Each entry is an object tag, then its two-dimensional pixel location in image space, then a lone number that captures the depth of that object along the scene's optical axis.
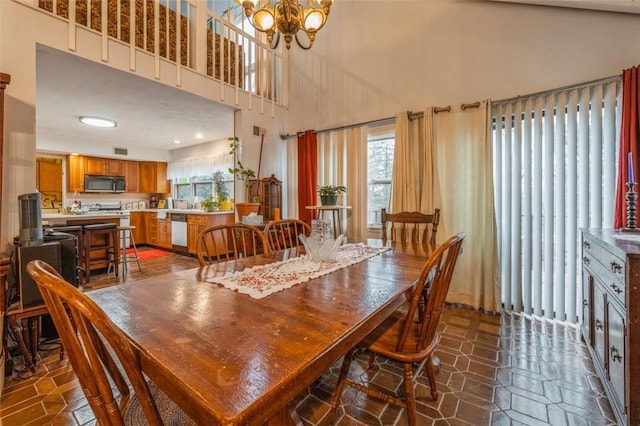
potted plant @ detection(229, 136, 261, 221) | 3.50
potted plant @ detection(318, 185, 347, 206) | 3.19
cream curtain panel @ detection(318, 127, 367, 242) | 3.44
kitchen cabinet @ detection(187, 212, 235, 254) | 4.92
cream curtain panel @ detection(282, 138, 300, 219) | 4.08
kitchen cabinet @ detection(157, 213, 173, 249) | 5.66
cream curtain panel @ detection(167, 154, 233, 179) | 5.70
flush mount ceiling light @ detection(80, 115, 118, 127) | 4.21
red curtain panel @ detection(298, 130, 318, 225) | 3.79
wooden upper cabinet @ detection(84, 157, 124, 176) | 5.80
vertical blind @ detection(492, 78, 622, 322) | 2.21
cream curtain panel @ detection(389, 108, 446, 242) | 2.93
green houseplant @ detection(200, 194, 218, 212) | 5.16
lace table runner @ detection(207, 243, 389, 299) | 1.17
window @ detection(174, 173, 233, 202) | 6.08
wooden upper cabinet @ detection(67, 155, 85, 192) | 5.61
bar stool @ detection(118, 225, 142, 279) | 3.88
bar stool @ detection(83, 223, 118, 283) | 3.55
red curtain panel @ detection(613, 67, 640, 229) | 1.97
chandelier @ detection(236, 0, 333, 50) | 1.81
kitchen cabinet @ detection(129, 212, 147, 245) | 6.21
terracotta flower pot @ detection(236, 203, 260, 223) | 3.48
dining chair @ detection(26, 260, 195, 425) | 0.59
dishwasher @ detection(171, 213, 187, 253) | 5.29
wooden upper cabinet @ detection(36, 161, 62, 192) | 5.34
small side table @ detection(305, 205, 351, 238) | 3.51
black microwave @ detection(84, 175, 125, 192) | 5.75
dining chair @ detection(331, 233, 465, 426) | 1.12
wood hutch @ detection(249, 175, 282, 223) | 3.86
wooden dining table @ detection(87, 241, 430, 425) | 0.55
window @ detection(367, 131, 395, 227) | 3.54
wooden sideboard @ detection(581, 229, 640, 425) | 1.17
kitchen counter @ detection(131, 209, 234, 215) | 4.93
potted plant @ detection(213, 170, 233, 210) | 5.49
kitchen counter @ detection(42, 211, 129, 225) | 3.70
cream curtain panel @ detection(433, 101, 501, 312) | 2.64
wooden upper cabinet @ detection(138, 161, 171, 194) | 6.66
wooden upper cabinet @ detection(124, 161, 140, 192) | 6.41
